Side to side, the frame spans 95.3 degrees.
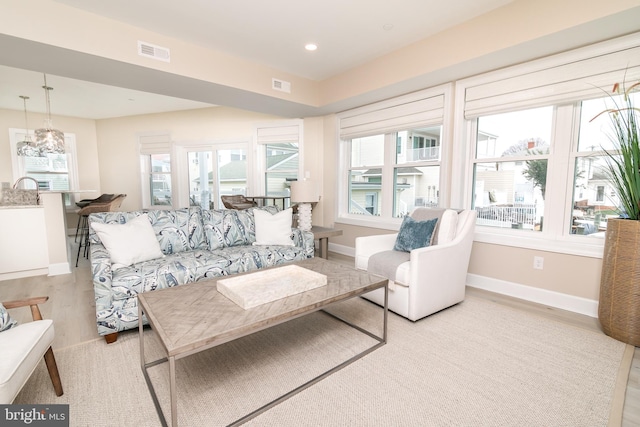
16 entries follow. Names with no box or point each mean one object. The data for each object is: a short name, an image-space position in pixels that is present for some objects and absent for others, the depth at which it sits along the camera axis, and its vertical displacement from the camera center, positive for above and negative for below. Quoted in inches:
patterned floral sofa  83.6 -26.7
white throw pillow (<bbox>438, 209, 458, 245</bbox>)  109.7 -16.1
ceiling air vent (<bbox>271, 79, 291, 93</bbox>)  156.4 +53.6
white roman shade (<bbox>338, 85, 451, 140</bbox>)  140.2 +37.9
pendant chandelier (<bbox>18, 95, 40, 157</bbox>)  201.8 +23.7
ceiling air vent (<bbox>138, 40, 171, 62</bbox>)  116.0 +53.5
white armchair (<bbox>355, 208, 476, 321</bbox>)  94.1 -29.1
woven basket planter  81.1 -27.9
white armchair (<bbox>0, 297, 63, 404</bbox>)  44.6 -28.9
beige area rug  57.8 -45.6
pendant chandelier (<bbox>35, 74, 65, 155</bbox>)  186.1 +28.1
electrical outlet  112.5 -30.2
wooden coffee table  50.1 -26.7
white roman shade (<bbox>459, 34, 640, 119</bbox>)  92.9 +38.0
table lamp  153.9 -6.9
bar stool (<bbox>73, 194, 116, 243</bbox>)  223.2 -13.8
